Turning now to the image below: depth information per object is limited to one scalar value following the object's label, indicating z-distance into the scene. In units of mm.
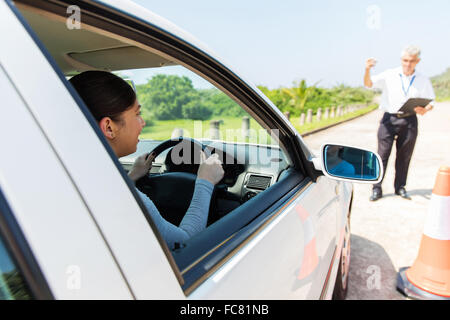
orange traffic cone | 2496
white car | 542
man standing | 4453
